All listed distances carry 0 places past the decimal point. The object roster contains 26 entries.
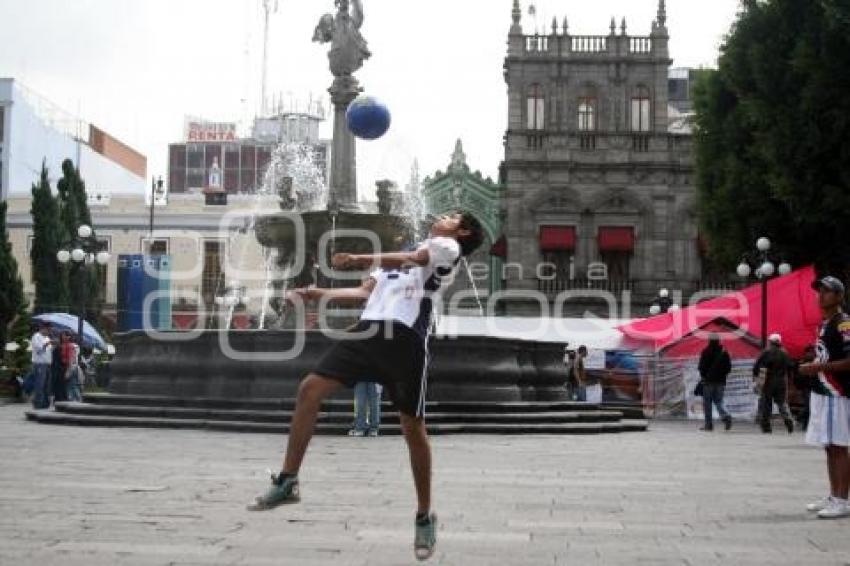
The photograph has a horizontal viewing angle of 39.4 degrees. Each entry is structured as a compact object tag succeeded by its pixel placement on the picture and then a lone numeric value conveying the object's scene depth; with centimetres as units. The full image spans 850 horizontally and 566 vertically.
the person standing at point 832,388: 742
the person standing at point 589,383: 2286
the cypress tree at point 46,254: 3941
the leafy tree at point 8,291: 3531
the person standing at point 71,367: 2069
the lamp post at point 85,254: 2728
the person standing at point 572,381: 2302
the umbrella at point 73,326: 2909
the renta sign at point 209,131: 7388
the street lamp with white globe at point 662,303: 3616
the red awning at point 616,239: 4369
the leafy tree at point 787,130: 2384
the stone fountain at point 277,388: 1429
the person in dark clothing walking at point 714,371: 1842
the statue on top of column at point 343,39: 1998
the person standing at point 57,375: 2020
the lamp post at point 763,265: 2209
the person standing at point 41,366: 1992
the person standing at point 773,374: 1836
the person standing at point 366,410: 1313
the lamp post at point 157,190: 4800
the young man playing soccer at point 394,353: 563
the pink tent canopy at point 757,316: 2372
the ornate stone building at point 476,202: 4681
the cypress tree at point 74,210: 4034
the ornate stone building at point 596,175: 4394
